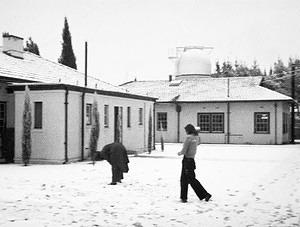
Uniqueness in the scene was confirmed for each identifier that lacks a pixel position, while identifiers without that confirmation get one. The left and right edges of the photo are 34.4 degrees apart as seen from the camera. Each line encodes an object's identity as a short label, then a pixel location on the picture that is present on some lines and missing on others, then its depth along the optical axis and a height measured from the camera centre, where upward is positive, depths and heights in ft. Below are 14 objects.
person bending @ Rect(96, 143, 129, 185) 44.32 -3.01
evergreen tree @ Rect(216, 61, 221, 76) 269.75 +33.23
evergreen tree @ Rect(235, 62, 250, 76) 240.34 +29.43
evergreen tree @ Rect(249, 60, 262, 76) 245.37 +29.46
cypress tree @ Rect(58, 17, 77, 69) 150.41 +23.45
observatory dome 155.12 +20.28
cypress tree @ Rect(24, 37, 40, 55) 153.17 +24.81
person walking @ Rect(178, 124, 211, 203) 34.96 -3.37
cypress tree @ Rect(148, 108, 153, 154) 88.46 -0.72
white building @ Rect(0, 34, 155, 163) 64.95 +1.98
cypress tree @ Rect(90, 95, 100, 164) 67.92 -0.55
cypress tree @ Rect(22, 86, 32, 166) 63.41 -0.65
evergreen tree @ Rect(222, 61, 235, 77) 243.87 +30.89
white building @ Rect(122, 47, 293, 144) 116.78 +3.97
